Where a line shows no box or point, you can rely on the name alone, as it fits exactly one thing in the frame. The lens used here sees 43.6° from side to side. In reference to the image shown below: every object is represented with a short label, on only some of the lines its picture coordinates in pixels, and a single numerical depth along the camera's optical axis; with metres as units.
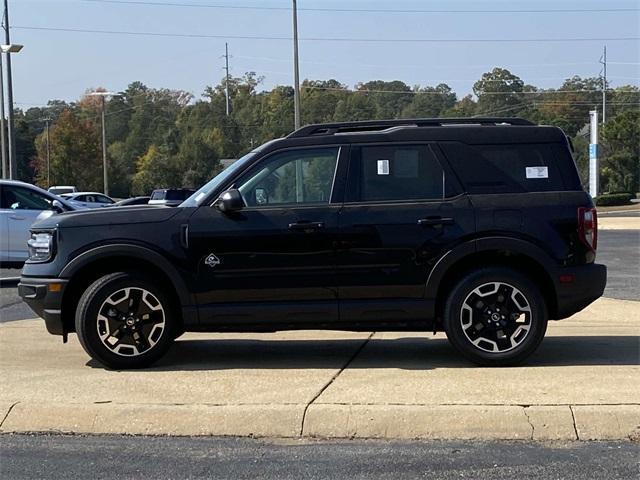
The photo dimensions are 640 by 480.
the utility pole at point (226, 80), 101.59
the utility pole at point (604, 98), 75.06
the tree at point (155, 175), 66.94
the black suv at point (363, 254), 6.40
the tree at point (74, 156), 61.53
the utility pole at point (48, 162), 61.36
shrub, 47.54
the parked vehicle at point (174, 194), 27.59
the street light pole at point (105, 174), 49.44
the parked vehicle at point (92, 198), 34.91
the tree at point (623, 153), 60.12
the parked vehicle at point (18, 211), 13.39
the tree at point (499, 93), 93.56
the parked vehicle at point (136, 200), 24.65
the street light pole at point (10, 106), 25.16
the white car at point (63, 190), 47.57
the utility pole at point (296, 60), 29.60
